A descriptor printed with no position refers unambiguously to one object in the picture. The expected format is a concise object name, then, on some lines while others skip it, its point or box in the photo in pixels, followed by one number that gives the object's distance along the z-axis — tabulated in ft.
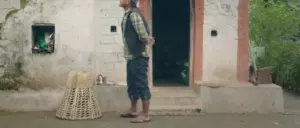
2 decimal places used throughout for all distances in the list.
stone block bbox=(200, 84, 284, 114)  21.77
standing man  18.66
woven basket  19.54
